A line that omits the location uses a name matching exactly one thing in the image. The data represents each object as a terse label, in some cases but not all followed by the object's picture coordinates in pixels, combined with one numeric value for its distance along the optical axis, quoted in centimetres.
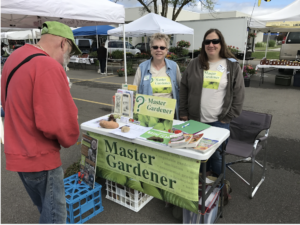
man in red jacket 131
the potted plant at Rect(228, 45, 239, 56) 1444
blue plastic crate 214
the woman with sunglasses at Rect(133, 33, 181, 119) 257
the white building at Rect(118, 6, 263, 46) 2910
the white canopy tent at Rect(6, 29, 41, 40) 1662
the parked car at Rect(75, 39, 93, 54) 1825
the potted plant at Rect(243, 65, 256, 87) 854
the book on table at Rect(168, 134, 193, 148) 181
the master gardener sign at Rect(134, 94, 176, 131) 207
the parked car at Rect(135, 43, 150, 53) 1889
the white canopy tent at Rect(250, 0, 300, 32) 744
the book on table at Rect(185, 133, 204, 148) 179
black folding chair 263
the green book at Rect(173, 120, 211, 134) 216
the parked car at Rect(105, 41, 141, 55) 1692
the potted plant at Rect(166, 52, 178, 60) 1290
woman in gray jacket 237
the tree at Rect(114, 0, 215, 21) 1463
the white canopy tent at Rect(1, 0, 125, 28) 324
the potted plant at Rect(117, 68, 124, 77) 1156
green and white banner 189
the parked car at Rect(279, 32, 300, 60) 1064
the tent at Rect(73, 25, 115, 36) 1271
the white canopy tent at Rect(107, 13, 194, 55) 895
